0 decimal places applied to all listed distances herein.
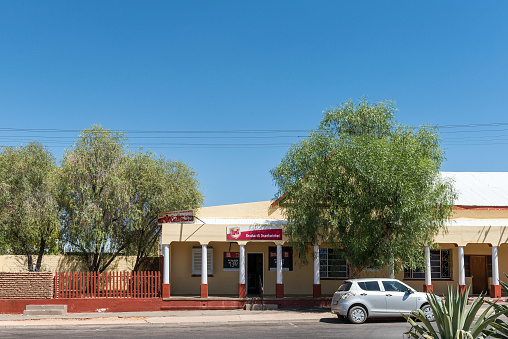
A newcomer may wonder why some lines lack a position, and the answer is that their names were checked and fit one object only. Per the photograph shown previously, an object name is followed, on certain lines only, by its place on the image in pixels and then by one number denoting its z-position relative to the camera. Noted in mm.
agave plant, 7438
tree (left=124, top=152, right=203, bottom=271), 26203
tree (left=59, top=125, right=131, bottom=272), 24312
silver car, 17656
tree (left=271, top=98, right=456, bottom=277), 20344
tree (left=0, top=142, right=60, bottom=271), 25438
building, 23625
